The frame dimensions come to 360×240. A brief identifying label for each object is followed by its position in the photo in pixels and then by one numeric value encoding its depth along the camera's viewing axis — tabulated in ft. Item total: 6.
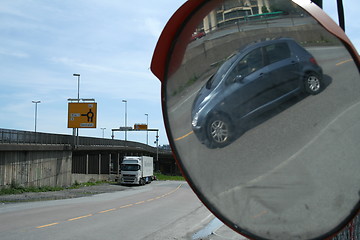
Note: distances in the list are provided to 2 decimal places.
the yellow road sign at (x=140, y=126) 302.49
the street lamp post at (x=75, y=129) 171.66
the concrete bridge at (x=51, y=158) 101.35
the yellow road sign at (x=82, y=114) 175.63
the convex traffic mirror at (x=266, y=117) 3.67
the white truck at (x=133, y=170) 163.32
